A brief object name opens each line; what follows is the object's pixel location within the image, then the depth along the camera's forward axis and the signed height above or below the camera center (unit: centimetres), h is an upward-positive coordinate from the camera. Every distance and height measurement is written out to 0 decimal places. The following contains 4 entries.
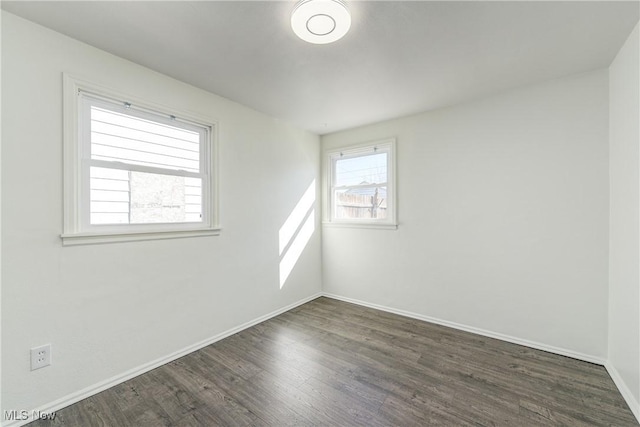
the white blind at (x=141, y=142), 199 +60
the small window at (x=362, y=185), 343 +39
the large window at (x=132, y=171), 185 +34
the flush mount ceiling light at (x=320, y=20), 149 +114
